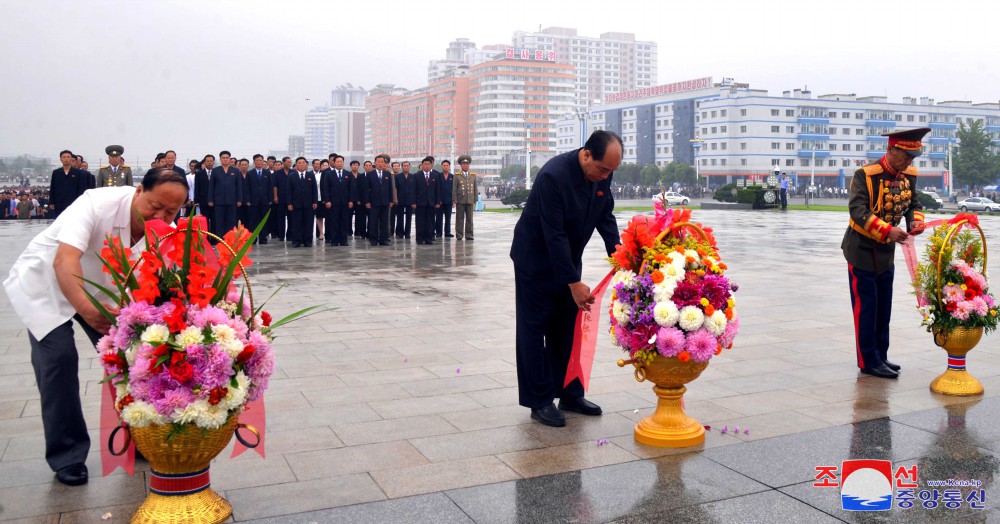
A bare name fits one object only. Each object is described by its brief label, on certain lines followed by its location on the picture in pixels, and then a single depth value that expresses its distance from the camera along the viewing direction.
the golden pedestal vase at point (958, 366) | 5.71
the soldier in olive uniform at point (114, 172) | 17.12
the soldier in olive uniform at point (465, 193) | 19.92
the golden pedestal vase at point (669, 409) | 4.64
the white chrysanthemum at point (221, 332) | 3.33
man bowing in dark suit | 4.89
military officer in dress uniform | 6.27
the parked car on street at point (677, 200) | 55.62
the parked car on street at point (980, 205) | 46.69
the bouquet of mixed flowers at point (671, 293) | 4.52
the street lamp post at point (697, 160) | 92.39
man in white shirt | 3.82
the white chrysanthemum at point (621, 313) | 4.69
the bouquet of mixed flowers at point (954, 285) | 5.77
